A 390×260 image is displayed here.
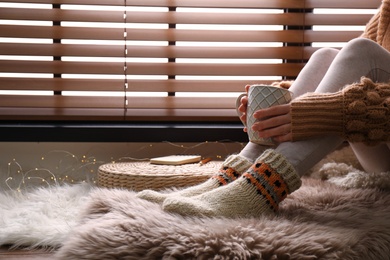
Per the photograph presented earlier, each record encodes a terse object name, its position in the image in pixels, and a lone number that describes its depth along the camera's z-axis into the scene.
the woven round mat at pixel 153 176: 1.65
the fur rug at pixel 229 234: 1.08
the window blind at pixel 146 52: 2.18
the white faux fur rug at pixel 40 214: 1.43
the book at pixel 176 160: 1.85
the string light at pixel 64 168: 2.06
